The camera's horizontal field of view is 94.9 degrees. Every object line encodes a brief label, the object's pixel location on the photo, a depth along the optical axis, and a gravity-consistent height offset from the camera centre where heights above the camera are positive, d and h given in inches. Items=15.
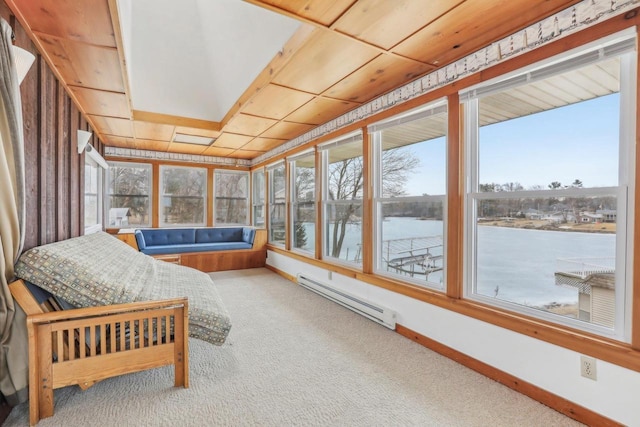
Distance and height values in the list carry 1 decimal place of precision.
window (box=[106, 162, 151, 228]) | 219.9 +13.4
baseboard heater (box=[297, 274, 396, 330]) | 111.3 -39.5
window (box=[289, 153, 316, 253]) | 179.8 +6.7
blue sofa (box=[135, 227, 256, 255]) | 202.7 -21.3
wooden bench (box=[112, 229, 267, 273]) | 193.3 -32.3
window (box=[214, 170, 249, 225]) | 258.2 +13.7
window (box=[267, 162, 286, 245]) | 216.7 +6.8
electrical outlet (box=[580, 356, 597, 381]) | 63.2 -33.9
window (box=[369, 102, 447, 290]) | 103.3 +6.9
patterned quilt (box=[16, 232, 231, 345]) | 66.8 -18.3
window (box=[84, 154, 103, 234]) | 152.9 +10.2
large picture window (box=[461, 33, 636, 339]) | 63.5 +6.0
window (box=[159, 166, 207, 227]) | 236.8 +14.1
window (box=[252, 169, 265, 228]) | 253.1 +12.4
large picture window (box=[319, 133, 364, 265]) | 142.6 +7.3
